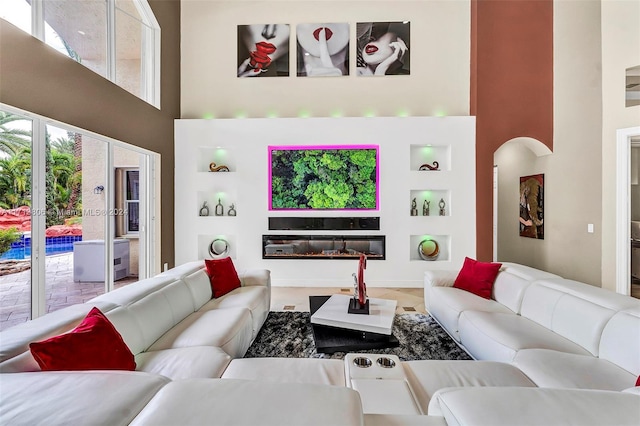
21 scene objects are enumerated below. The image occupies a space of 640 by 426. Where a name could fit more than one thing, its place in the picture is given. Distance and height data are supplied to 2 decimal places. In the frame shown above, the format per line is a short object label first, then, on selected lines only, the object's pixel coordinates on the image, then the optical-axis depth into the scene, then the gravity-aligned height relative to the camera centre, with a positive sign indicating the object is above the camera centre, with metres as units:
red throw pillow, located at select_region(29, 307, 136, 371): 1.30 -0.64
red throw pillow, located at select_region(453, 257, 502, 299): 3.01 -0.69
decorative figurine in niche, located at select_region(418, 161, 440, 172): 4.99 +0.75
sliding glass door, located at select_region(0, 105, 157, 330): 2.56 -0.03
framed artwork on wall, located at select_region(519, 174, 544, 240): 4.98 +0.08
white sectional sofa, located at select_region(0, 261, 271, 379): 1.52 -0.81
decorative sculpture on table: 2.67 -0.82
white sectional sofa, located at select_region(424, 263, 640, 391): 1.63 -0.85
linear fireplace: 4.96 -0.58
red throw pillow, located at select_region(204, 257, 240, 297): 3.02 -0.67
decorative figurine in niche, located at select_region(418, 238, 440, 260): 4.95 -0.63
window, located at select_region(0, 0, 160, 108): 2.69 +2.03
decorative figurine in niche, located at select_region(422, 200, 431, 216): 5.03 +0.04
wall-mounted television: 4.88 +0.56
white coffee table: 2.39 -0.91
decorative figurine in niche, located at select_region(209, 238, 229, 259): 5.10 -0.62
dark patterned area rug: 2.54 -1.22
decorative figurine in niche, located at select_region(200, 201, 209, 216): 5.15 +0.03
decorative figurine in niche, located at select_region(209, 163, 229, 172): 5.11 +0.75
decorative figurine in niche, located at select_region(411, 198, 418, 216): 5.01 +0.04
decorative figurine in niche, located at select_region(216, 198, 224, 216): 5.16 +0.03
